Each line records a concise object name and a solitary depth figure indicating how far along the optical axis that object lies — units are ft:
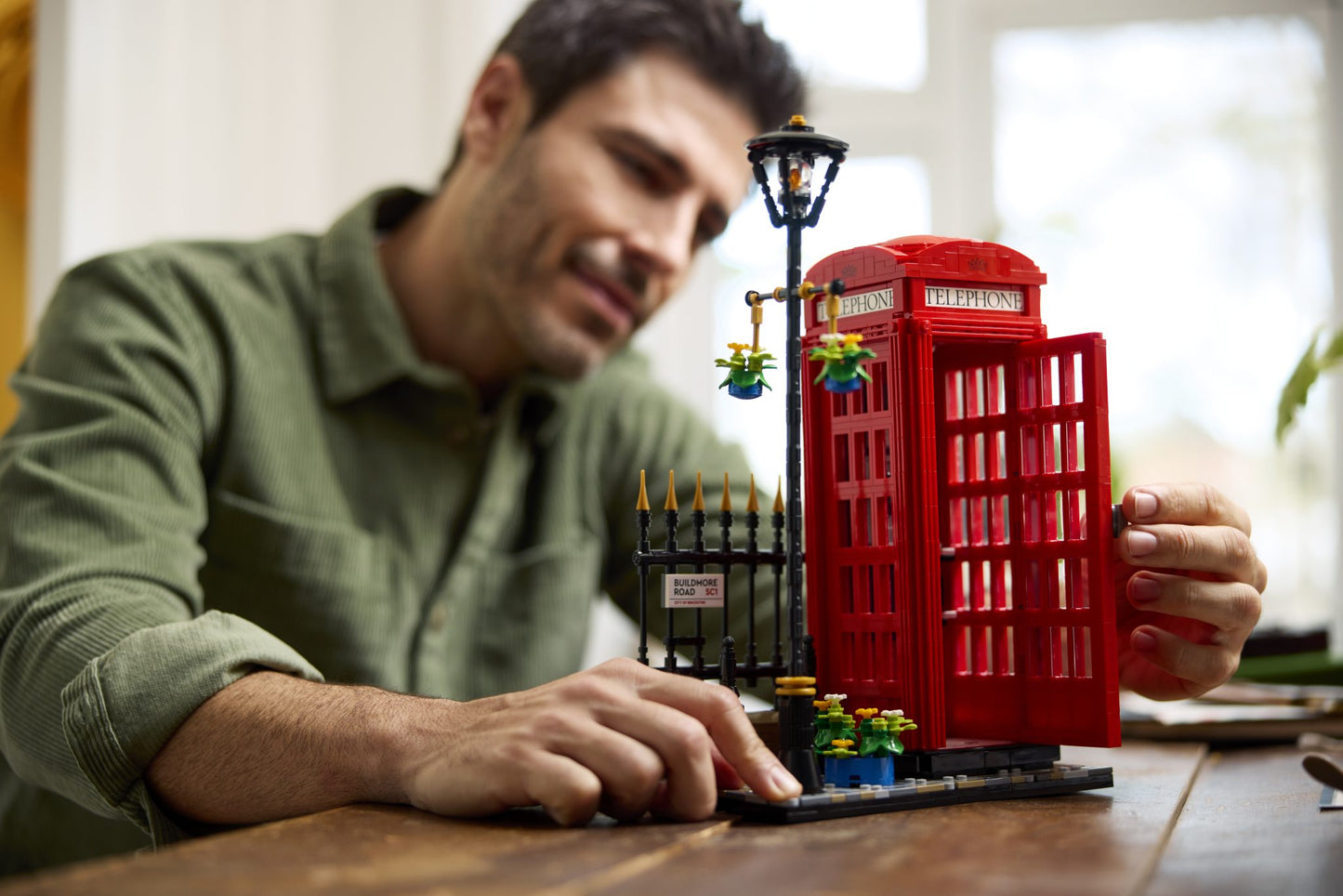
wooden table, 2.04
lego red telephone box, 3.13
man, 2.96
